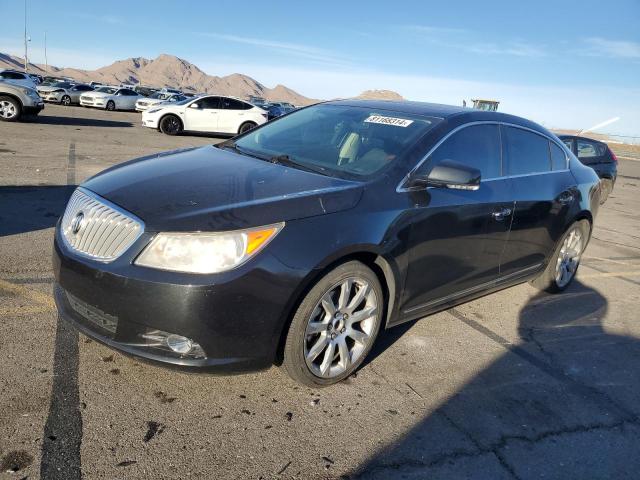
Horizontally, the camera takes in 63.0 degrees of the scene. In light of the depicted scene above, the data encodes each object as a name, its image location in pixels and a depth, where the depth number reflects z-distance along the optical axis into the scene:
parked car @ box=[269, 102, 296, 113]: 37.38
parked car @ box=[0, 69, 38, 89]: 21.27
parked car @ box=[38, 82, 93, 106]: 30.95
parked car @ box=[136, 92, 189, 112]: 30.34
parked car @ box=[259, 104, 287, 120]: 31.78
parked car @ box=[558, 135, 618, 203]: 11.96
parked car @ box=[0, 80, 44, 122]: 15.16
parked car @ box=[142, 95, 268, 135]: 18.08
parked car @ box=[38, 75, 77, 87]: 32.19
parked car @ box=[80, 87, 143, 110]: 30.70
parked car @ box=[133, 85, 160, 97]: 40.51
